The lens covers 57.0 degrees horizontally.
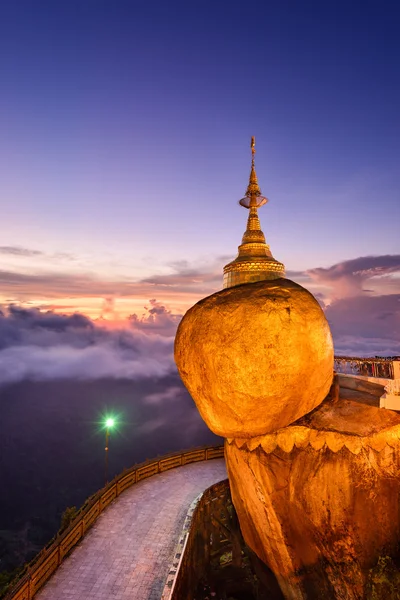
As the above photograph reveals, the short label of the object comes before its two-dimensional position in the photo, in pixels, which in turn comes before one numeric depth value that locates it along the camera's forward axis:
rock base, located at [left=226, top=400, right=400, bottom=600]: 11.77
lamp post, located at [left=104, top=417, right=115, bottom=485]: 20.78
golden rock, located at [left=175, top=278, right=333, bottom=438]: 10.43
